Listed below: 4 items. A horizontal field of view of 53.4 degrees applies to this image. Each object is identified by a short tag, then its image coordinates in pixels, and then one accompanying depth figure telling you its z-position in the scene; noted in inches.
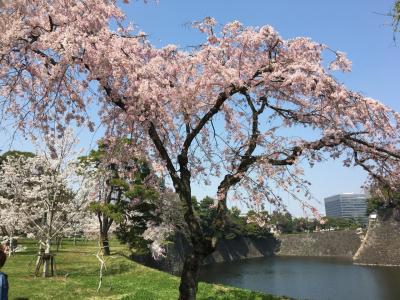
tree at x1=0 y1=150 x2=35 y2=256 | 670.2
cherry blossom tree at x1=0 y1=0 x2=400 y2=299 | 251.3
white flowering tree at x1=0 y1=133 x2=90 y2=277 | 635.5
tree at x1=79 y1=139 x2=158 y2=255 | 812.3
